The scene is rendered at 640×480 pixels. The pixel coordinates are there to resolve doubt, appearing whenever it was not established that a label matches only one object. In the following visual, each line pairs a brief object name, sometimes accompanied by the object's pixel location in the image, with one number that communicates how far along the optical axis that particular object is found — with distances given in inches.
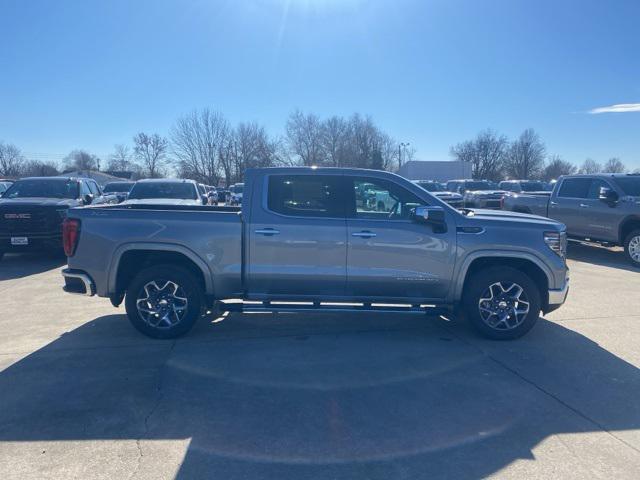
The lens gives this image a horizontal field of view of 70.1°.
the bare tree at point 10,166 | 3755.9
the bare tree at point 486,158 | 3476.9
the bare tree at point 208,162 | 2202.3
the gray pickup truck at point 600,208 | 415.2
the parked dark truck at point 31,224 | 390.9
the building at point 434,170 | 2529.5
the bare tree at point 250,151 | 2261.3
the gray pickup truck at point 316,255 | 203.9
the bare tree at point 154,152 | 3225.9
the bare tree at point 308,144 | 2402.8
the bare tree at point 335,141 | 2393.6
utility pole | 3006.9
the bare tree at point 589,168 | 3740.2
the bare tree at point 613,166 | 3651.6
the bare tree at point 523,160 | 3408.0
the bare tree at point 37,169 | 3563.0
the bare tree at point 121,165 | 4249.5
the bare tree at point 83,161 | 4281.5
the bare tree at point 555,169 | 3609.3
